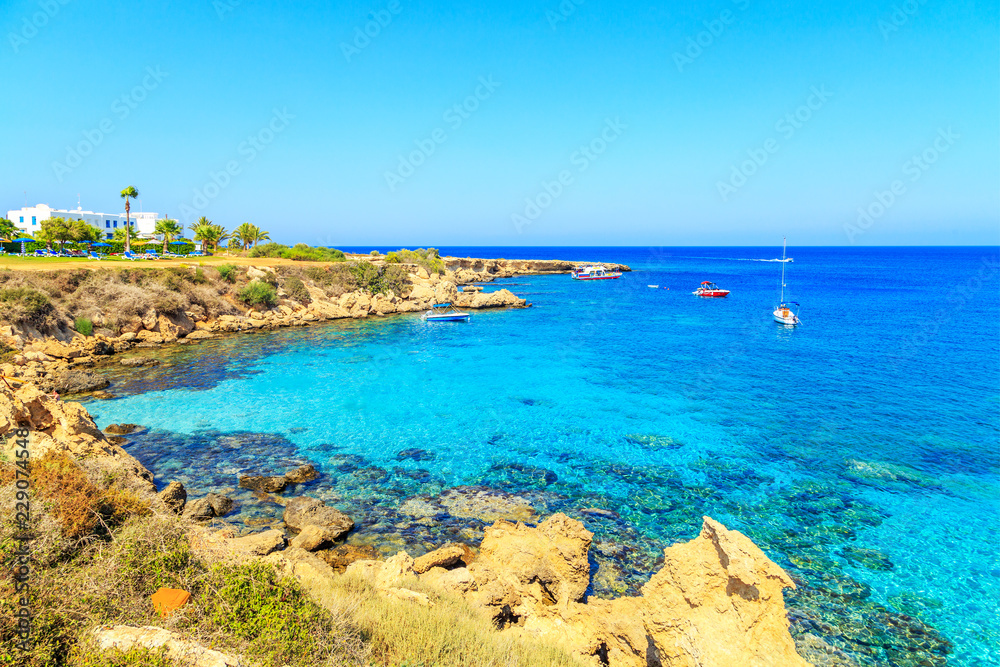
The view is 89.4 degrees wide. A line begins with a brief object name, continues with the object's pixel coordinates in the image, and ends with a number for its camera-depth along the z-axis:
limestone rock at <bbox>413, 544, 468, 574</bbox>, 11.03
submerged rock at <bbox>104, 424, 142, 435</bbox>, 19.41
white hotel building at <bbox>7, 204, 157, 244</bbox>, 80.12
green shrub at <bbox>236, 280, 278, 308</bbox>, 46.19
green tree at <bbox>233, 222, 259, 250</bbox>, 76.69
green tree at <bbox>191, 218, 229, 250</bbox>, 70.31
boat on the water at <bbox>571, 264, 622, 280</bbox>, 114.69
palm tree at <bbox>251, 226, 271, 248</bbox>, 78.25
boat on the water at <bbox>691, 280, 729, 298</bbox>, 78.38
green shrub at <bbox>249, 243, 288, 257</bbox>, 71.78
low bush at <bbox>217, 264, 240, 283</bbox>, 47.12
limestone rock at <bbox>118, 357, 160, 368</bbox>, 29.33
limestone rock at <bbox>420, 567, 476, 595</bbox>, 9.66
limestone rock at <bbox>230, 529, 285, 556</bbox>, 11.55
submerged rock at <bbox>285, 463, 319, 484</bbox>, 16.38
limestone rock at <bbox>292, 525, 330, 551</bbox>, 12.28
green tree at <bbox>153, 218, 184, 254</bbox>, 65.06
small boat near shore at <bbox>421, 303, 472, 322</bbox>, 50.62
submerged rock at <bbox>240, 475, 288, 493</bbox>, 15.71
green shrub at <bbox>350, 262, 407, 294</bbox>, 58.44
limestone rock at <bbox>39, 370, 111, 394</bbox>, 24.03
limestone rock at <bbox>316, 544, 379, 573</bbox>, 11.96
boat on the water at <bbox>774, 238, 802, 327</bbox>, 48.62
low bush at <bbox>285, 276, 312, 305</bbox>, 50.44
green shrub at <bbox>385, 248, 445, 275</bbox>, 78.50
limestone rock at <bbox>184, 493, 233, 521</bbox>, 13.47
